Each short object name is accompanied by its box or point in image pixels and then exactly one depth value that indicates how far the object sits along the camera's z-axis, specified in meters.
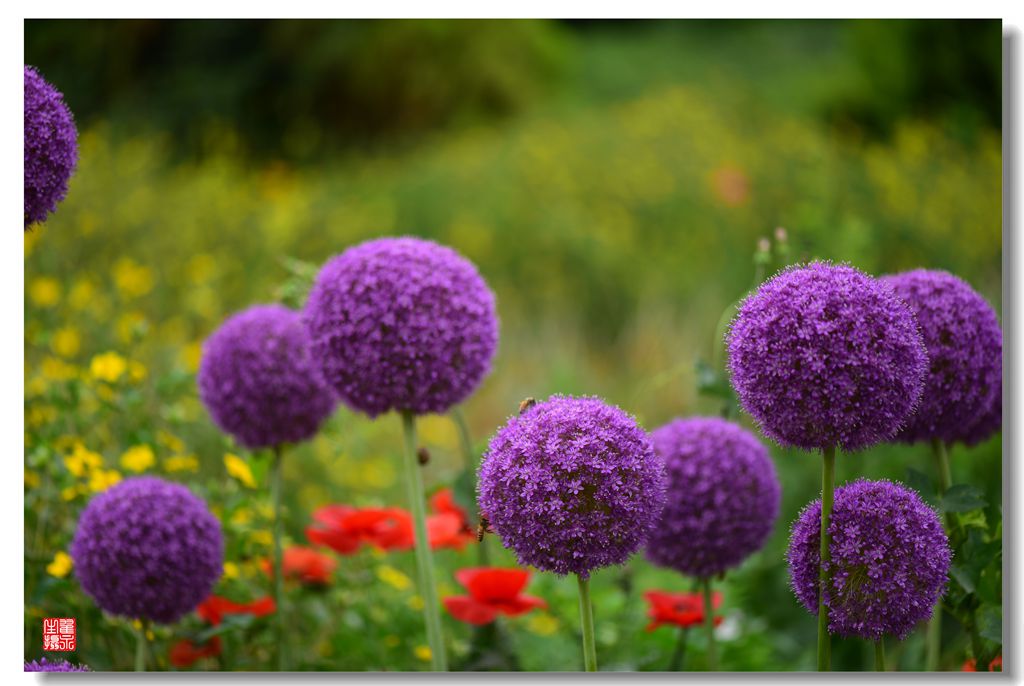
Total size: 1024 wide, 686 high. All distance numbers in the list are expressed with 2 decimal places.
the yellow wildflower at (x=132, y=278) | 4.03
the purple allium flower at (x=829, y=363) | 3.00
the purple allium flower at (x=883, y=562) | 3.03
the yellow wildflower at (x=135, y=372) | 3.55
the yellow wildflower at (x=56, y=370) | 3.66
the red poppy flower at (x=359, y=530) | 3.35
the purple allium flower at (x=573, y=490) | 3.03
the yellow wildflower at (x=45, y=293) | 3.88
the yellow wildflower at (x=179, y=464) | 3.50
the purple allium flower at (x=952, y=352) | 3.13
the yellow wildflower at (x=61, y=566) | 3.34
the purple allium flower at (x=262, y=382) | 3.31
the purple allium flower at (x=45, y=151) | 3.13
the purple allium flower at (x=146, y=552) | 3.20
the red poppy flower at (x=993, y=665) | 3.24
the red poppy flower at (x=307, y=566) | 3.44
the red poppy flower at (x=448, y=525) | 3.34
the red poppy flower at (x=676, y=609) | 3.31
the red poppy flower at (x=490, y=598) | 3.27
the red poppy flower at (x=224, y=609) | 3.33
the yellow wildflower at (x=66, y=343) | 3.79
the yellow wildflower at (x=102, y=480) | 3.41
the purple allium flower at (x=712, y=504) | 3.20
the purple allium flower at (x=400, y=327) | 3.20
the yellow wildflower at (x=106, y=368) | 3.49
